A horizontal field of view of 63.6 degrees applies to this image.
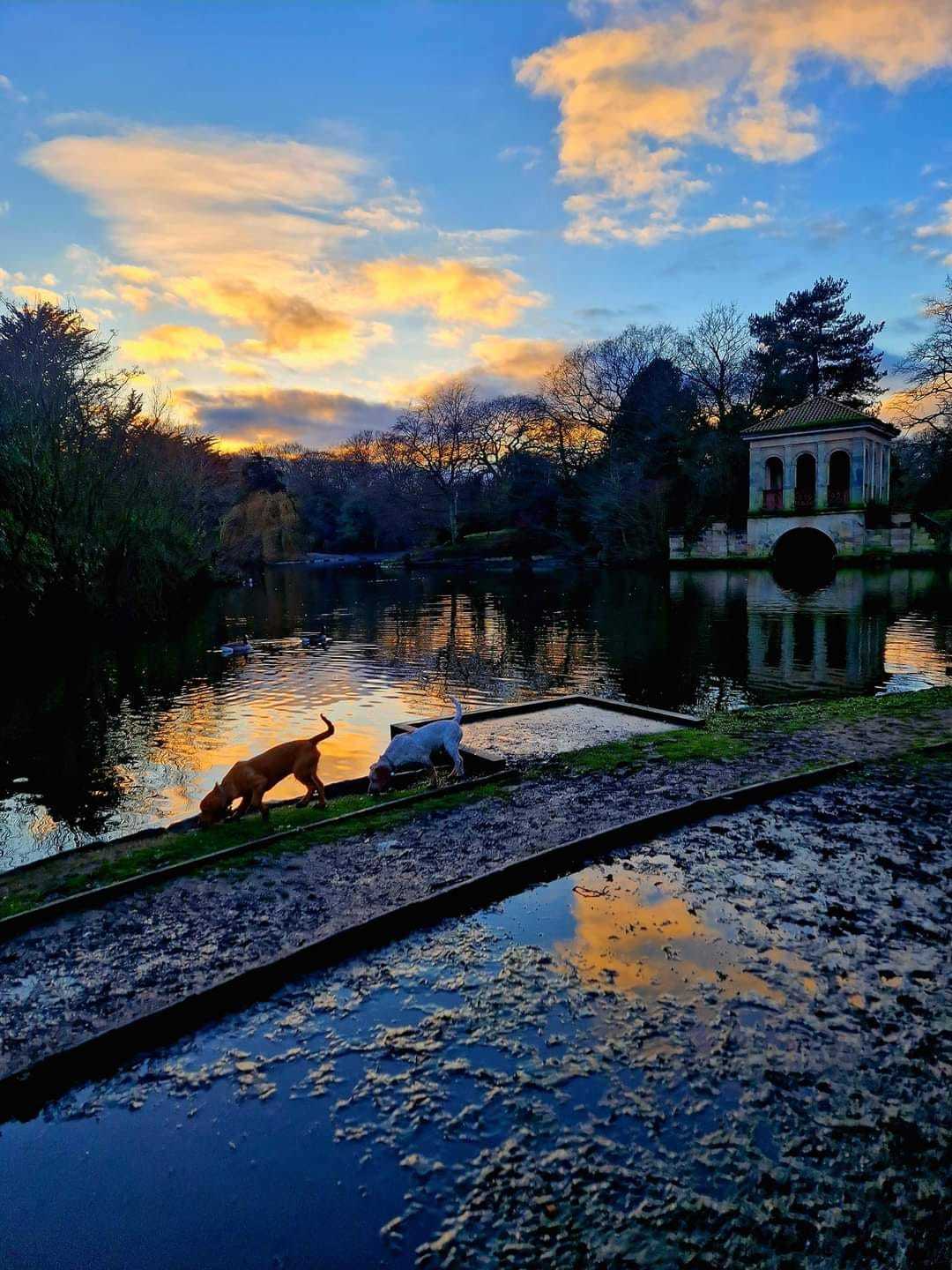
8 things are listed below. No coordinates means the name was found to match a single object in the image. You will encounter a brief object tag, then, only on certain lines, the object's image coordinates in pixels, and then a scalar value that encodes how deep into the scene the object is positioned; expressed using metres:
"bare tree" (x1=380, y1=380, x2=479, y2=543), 83.62
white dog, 9.11
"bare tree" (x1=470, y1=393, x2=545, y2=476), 78.81
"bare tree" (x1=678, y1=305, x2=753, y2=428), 64.38
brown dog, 7.89
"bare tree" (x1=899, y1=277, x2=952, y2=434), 45.47
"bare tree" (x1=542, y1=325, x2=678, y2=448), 69.25
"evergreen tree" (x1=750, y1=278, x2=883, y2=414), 64.44
